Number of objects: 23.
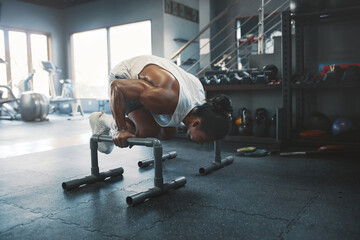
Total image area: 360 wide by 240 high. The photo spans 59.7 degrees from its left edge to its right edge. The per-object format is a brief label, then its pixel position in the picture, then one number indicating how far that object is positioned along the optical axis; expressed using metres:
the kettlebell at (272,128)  3.31
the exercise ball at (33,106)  6.32
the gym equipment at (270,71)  3.20
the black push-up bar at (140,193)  1.61
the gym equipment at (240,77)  3.31
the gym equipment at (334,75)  2.83
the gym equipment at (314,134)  2.98
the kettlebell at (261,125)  3.34
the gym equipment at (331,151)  2.60
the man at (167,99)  1.63
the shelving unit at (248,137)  3.18
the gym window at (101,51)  8.59
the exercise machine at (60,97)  7.00
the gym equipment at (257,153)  2.68
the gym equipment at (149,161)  2.39
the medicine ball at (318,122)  3.09
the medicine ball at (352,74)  2.75
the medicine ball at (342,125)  2.85
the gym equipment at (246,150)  2.76
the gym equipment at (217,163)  2.14
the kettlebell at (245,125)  3.42
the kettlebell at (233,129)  3.53
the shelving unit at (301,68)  2.85
